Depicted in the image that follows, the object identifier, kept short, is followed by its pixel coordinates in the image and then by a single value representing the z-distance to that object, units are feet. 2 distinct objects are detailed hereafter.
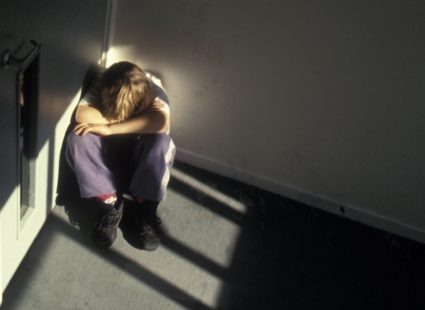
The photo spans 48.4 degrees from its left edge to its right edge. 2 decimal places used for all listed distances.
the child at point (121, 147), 5.85
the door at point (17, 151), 3.87
